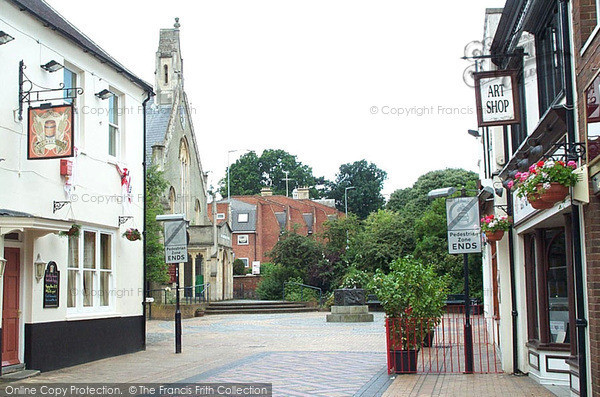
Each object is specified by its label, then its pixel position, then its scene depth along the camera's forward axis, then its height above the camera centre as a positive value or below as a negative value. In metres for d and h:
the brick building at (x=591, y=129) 8.00 +1.51
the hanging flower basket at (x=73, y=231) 14.25 +0.80
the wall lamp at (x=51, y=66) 13.96 +4.04
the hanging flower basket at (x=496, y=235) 13.26 +0.49
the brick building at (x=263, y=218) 68.56 +4.90
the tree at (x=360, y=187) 87.56 +9.73
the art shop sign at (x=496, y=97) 11.35 +2.63
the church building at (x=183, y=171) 41.97 +6.23
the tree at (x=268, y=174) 91.19 +12.07
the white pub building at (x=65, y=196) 12.85 +1.58
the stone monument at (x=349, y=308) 28.73 -1.77
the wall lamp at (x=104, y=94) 16.31 +4.06
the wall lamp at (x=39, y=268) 13.83 +0.06
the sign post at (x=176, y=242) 17.61 +0.65
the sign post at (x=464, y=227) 13.77 +0.69
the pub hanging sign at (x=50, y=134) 12.55 +2.45
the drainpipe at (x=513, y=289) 13.13 -0.52
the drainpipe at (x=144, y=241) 18.48 +0.74
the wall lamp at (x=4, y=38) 12.38 +4.12
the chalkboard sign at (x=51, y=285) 14.14 -0.28
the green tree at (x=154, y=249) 31.02 +0.87
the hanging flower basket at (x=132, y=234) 17.08 +0.85
